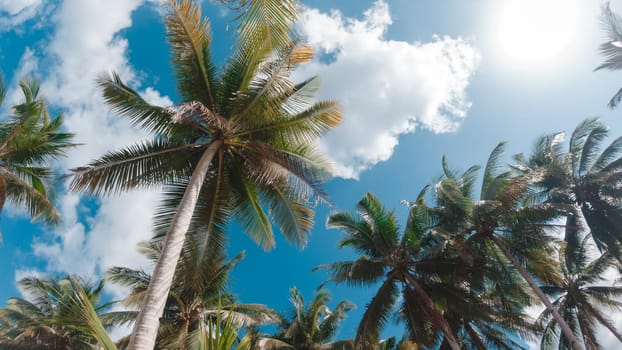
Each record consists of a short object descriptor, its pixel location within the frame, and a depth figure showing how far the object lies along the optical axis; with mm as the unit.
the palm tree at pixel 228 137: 9125
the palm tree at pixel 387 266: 16562
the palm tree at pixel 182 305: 16109
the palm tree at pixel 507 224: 15664
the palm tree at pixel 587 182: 18078
